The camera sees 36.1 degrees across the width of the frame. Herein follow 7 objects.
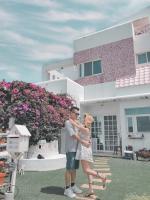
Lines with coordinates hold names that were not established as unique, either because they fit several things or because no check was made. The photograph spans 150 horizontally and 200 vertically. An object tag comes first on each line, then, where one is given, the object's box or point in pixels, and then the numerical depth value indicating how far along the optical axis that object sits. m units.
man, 5.86
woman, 5.71
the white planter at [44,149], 10.35
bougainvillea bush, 9.88
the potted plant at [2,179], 5.68
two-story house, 14.32
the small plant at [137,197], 5.59
